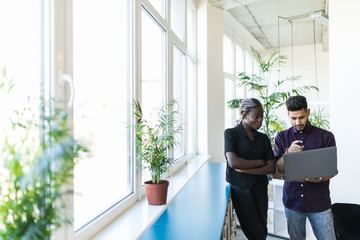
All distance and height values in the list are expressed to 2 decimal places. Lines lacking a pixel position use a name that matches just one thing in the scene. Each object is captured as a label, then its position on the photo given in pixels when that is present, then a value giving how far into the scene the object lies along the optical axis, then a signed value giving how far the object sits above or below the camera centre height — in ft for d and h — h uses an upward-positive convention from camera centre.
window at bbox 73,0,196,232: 4.69 +1.09
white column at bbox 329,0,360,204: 8.79 +1.05
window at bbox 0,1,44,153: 3.08 +1.07
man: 6.01 -1.63
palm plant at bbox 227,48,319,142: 12.13 +1.12
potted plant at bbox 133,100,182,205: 6.05 -0.70
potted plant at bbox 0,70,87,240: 1.65 -0.32
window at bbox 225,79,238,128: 18.99 +2.01
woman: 6.14 -1.07
